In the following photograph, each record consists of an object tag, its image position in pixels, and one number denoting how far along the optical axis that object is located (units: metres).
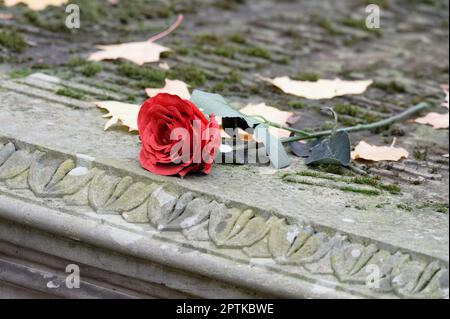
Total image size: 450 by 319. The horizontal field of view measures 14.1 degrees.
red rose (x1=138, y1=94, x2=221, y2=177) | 4.03
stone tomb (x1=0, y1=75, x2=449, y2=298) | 3.57
